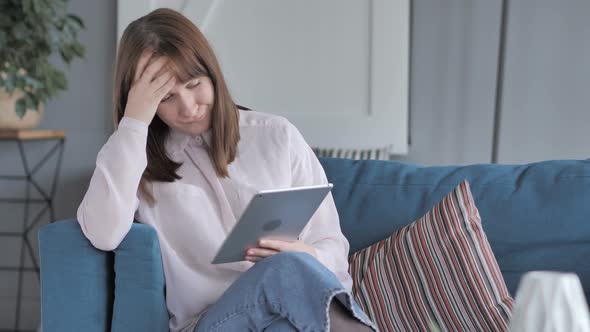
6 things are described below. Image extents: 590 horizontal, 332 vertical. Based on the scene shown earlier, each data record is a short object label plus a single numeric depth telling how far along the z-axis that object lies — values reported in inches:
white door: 158.2
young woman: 102.1
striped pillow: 104.3
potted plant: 147.8
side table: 172.2
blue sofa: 101.6
